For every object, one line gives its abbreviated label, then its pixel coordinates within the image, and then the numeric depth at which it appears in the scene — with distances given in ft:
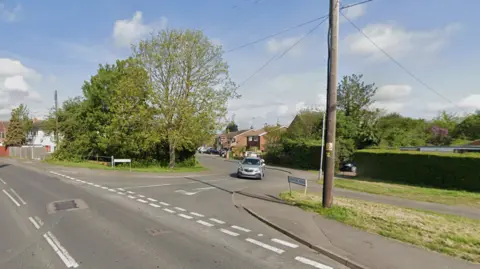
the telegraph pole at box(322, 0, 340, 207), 28.71
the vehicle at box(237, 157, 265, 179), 65.77
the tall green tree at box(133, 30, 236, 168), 78.79
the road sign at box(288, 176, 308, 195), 38.27
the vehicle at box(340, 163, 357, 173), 102.47
